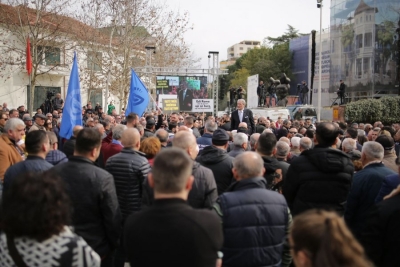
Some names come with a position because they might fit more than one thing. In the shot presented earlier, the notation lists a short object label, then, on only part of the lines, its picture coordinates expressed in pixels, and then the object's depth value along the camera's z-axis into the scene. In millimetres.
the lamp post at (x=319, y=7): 25984
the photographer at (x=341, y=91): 30167
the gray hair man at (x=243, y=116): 11141
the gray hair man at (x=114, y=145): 6414
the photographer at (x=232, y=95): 33125
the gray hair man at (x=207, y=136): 7363
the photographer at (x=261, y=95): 31600
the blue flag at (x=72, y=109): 7840
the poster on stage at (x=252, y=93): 29922
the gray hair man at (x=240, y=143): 6145
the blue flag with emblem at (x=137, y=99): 10922
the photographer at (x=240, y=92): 26688
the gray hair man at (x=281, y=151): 5516
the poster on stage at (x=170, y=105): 18531
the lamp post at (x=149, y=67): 23397
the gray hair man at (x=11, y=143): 5203
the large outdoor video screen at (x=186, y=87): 23922
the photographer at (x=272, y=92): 33062
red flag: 14922
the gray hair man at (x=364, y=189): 4398
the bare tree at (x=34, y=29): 23453
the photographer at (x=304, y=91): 35281
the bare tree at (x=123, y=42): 26672
